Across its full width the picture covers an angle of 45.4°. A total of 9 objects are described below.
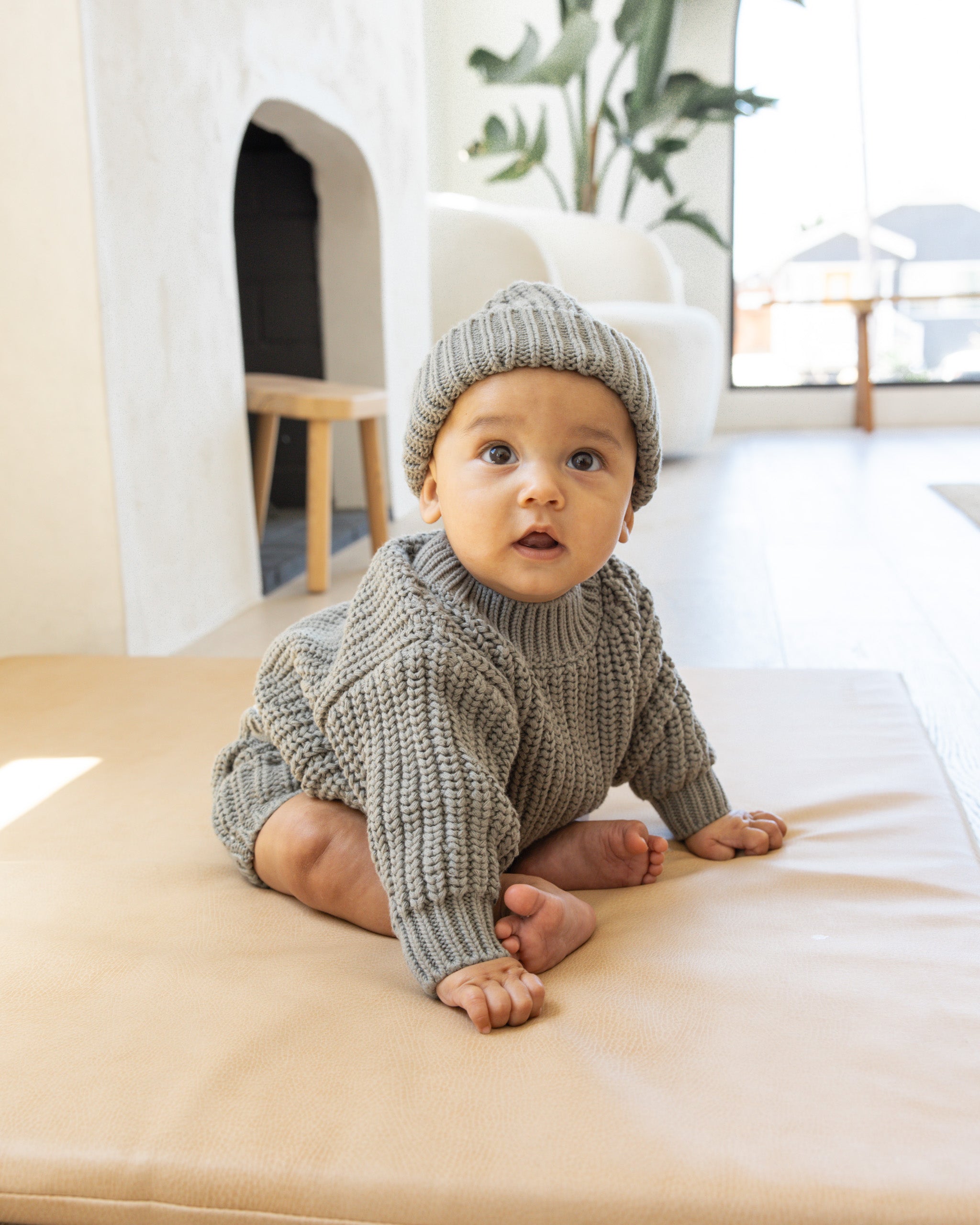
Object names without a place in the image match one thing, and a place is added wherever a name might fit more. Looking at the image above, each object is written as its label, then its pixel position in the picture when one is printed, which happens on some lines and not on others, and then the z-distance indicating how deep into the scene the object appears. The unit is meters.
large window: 5.49
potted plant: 4.69
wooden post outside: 5.20
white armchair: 3.99
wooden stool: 2.36
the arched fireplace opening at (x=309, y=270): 3.05
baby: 0.81
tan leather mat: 0.62
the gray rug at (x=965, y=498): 3.14
